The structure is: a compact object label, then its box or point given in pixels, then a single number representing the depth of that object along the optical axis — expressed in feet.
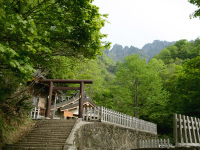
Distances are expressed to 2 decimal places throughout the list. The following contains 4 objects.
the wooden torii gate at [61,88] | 41.68
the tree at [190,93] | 64.43
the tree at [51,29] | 12.04
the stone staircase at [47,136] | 26.17
